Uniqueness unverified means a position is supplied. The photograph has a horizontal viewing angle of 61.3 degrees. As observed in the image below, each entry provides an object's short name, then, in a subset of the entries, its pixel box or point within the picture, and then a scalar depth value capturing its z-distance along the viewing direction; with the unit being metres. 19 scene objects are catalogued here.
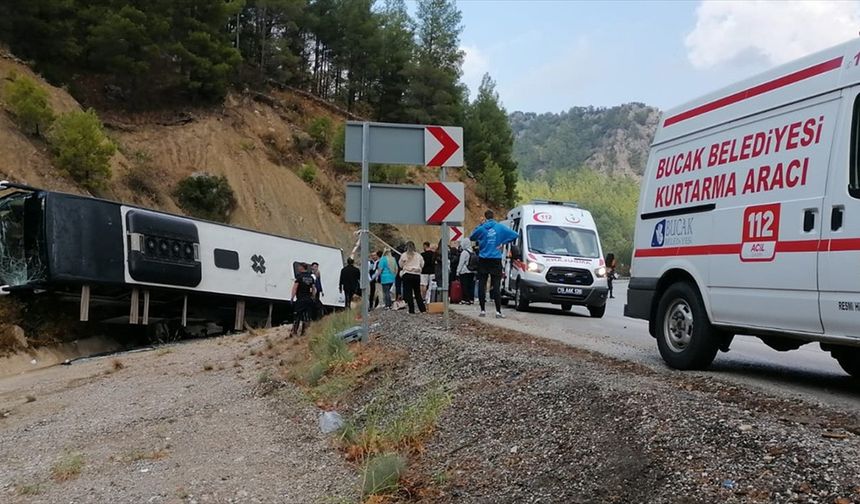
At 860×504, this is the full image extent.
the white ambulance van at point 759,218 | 5.59
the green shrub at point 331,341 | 9.27
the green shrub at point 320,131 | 46.59
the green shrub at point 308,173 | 43.84
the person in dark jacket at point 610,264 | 25.79
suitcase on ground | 19.25
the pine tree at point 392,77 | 55.25
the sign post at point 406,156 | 9.60
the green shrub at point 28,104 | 27.59
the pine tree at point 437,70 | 52.91
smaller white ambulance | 16.30
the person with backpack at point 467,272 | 18.92
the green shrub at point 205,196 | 34.94
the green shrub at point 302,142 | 46.03
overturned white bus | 16.08
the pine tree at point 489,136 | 66.12
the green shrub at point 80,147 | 27.61
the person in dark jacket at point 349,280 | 20.12
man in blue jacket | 13.08
